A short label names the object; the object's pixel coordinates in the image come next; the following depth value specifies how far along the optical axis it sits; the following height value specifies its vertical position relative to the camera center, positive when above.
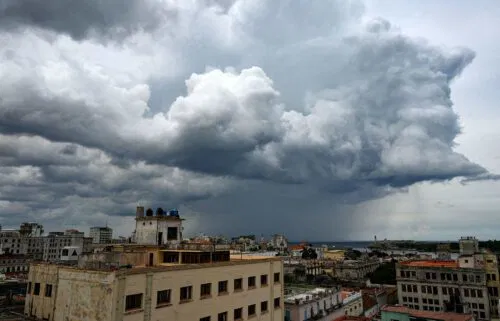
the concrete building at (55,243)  189.12 -6.23
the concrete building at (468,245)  102.69 -3.53
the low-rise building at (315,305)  57.44 -12.22
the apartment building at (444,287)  80.81 -12.76
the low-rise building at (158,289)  29.55 -5.41
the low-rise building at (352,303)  72.25 -14.45
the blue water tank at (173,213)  55.22 +2.84
